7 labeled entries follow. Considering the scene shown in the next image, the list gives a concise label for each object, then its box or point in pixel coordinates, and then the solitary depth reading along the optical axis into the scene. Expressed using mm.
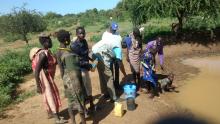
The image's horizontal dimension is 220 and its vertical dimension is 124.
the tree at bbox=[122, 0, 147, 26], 8093
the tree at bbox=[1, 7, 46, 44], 11851
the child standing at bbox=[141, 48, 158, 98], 4168
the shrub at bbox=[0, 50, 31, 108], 5126
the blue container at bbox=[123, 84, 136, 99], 3941
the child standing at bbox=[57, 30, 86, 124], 3178
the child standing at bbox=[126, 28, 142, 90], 4234
